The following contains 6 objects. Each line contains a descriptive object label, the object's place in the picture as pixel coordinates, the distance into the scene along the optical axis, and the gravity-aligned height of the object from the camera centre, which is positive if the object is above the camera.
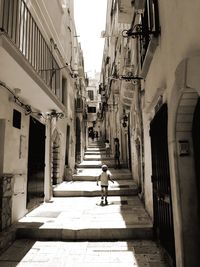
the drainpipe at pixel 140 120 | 8.77 +1.36
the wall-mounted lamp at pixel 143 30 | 4.88 +2.95
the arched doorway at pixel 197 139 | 3.59 +0.26
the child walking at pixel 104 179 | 9.30 -0.80
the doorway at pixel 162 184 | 4.56 -0.57
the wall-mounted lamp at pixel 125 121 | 14.95 +2.23
